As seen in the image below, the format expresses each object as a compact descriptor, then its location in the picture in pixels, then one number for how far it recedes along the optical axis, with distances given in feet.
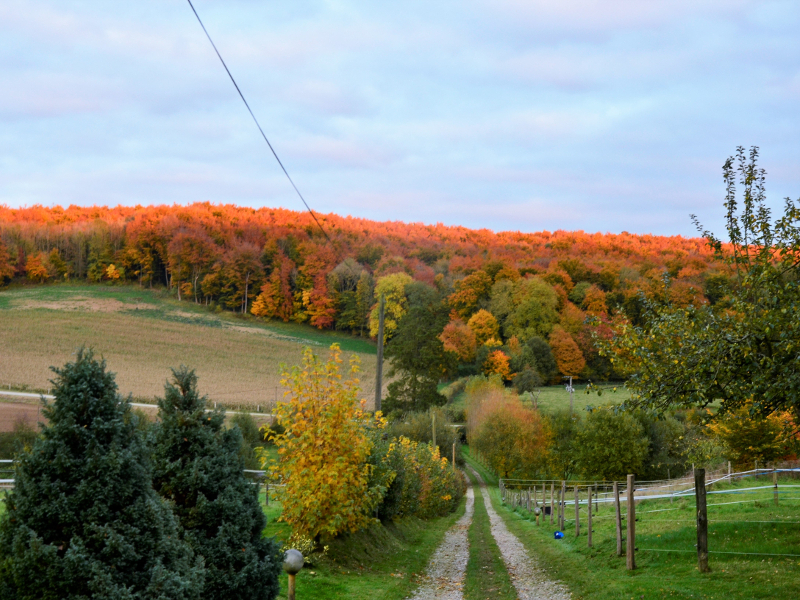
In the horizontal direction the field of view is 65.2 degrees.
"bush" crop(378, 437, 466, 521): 65.10
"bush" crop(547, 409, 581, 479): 198.80
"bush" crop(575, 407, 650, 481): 171.12
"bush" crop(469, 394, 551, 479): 187.21
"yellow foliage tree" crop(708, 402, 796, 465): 109.29
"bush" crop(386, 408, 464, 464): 160.20
